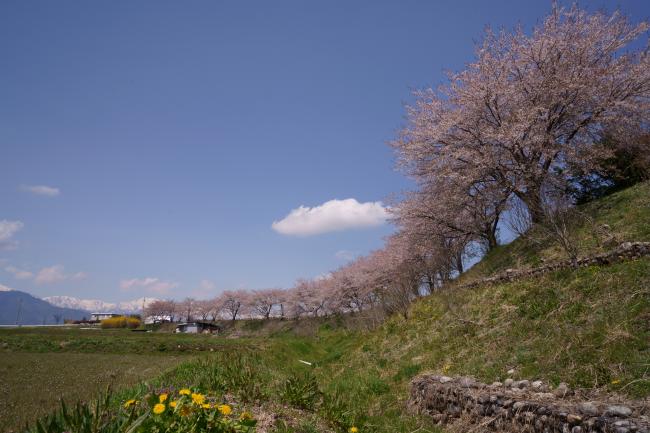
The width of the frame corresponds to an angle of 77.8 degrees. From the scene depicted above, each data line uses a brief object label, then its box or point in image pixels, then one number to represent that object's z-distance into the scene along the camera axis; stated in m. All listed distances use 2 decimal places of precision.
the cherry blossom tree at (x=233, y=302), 97.62
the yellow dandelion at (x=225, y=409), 3.37
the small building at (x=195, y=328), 82.00
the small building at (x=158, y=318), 109.11
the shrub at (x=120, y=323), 85.94
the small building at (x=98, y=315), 128.16
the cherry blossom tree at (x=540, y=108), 15.70
